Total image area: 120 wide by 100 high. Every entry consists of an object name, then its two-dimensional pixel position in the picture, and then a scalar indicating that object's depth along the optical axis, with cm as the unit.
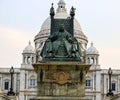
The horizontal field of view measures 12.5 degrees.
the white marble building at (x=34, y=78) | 8188
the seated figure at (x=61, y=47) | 2959
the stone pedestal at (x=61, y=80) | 2886
